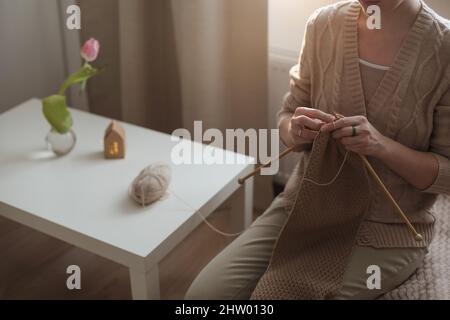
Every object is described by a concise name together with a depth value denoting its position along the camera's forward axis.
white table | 1.36
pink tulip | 1.52
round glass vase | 1.61
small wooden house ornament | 1.58
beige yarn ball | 1.43
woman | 1.20
